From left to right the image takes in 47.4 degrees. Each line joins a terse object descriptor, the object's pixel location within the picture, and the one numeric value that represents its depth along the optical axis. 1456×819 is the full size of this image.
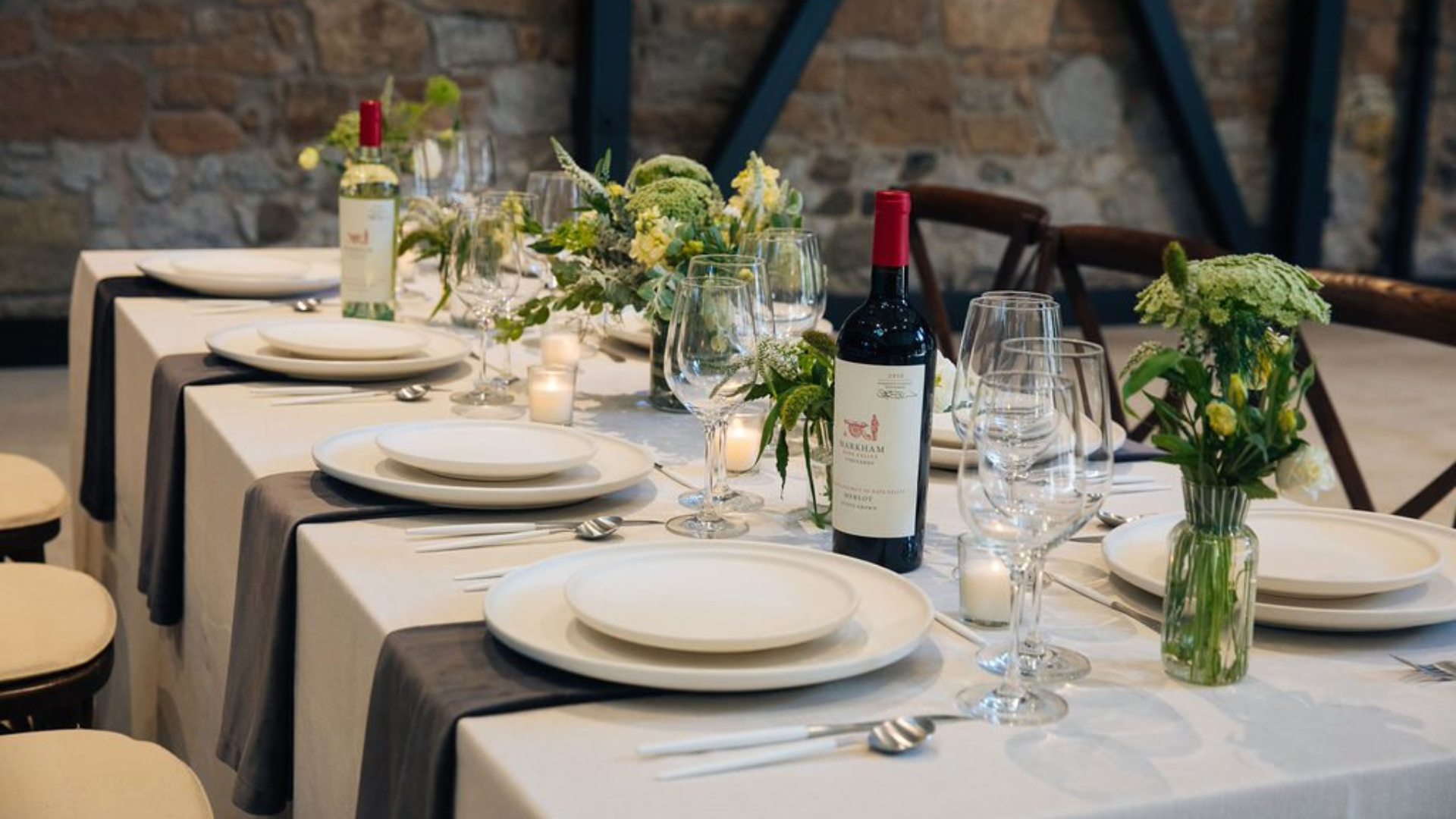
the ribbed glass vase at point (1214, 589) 1.19
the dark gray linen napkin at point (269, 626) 1.49
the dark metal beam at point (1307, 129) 7.00
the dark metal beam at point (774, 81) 6.11
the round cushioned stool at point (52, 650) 1.89
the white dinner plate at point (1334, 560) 1.28
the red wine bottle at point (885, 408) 1.36
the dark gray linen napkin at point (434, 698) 1.09
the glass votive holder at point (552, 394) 1.91
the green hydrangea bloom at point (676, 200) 1.98
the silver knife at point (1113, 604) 1.33
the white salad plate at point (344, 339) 2.11
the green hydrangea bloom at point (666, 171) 2.12
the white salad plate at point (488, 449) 1.56
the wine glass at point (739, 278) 1.60
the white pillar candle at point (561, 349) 2.22
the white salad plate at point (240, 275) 2.66
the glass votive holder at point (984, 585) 1.29
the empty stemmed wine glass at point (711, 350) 1.46
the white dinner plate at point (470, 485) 1.52
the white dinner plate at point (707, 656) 1.10
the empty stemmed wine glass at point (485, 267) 2.01
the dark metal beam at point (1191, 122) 6.68
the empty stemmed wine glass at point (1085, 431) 1.13
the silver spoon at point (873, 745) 1.01
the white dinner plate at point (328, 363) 2.06
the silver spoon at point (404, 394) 2.00
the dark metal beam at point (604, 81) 5.81
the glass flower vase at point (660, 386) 2.05
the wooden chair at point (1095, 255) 2.62
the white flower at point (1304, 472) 1.17
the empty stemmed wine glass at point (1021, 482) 1.12
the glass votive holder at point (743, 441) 1.75
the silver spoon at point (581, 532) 1.45
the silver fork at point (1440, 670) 1.22
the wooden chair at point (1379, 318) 2.08
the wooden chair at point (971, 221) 2.95
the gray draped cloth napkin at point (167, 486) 2.02
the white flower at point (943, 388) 1.83
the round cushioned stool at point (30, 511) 2.43
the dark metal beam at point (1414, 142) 7.29
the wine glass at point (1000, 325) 1.47
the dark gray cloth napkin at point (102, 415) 2.65
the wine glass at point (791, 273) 2.00
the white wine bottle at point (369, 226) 2.42
